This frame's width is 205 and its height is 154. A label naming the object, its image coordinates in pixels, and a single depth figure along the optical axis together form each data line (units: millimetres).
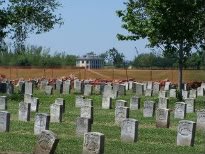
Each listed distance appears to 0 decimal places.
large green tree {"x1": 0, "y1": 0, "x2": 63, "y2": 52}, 35938
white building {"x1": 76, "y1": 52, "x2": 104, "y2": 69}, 143625
